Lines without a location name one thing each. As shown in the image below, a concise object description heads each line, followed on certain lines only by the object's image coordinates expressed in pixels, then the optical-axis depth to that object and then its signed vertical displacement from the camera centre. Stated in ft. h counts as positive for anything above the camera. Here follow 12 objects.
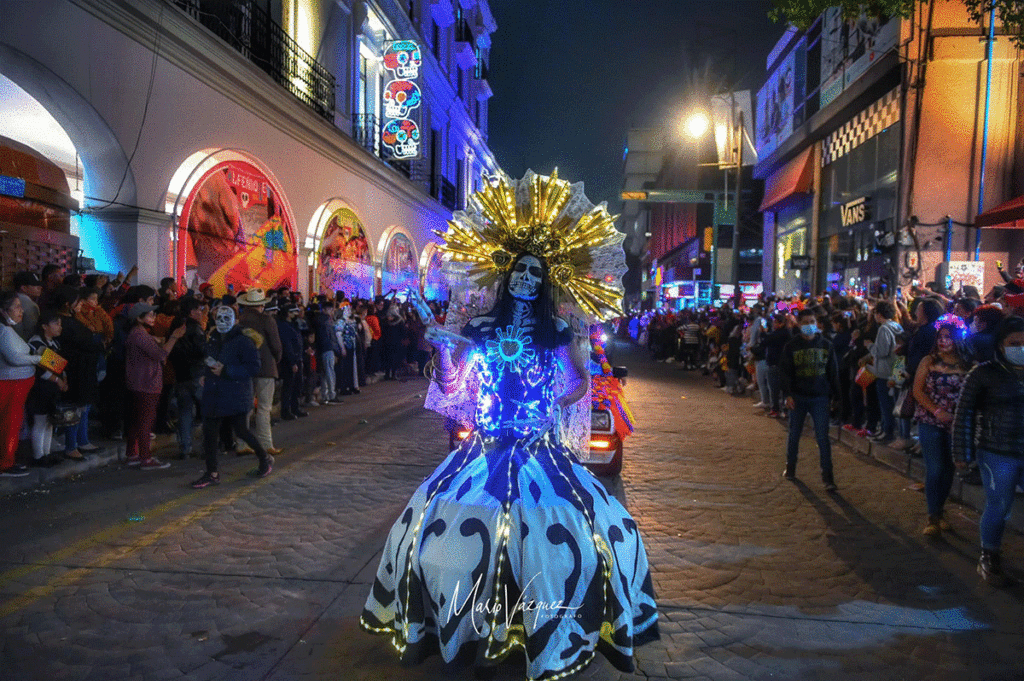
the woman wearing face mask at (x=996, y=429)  15.29 -2.82
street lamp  74.49 +18.38
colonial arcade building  31.19 +8.69
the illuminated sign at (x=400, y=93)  72.02 +20.03
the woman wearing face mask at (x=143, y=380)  24.94 -3.40
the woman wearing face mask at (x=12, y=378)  21.77 -3.05
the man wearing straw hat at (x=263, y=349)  27.09 -2.55
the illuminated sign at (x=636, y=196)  89.15 +12.56
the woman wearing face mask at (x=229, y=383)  23.66 -3.28
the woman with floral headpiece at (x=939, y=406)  18.56 -2.79
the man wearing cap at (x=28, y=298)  23.99 -0.57
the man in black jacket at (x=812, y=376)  23.86 -2.67
